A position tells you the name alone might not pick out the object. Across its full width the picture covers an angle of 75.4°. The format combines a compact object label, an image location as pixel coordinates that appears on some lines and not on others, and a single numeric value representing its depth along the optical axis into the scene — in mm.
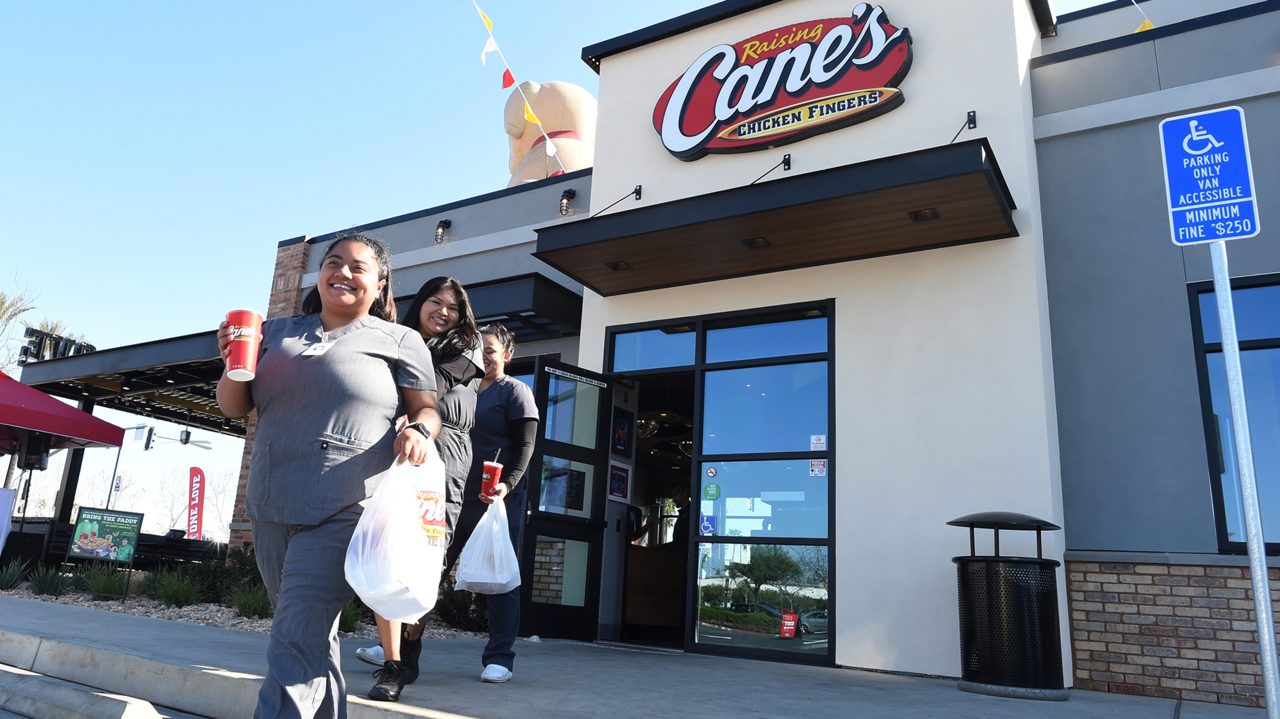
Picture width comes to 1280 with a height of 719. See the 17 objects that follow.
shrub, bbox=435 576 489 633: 7727
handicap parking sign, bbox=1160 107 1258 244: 3199
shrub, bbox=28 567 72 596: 8414
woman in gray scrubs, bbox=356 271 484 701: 3480
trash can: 5023
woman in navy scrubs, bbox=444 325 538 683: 4094
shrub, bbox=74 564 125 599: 8070
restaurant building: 5828
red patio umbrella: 9117
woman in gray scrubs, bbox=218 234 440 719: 2174
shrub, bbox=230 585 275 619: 6918
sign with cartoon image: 8555
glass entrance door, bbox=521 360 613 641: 7109
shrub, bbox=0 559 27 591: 8844
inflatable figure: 14930
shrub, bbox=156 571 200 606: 7676
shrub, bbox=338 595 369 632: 6343
